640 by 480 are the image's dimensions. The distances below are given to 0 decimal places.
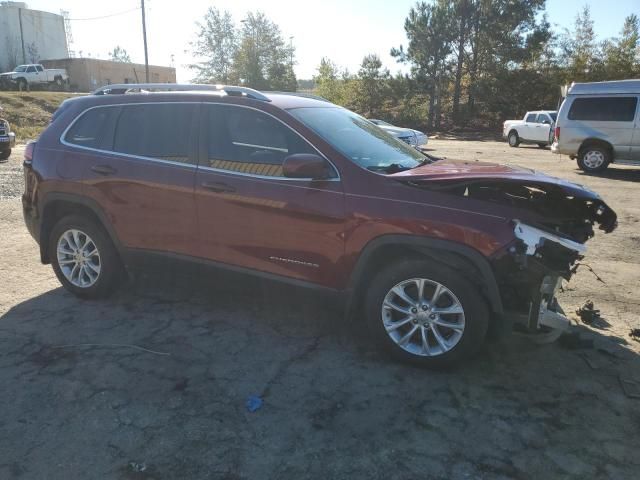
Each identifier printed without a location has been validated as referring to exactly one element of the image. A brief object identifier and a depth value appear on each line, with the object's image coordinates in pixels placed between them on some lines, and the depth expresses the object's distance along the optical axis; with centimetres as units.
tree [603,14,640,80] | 3425
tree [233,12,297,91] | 5138
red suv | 324
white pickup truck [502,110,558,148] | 2109
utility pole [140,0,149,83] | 3109
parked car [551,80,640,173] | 1276
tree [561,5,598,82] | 3562
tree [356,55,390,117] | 3859
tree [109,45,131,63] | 11282
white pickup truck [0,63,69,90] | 4356
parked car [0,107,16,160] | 1333
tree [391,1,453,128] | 3506
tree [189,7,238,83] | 5809
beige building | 5869
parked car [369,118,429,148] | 1579
